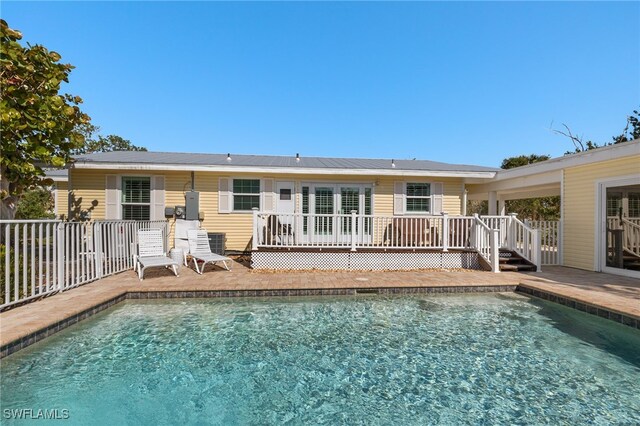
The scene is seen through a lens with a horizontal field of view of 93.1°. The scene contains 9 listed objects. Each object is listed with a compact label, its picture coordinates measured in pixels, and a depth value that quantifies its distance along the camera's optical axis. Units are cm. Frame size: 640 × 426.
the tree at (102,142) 3130
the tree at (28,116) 586
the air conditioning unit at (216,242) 934
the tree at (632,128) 2066
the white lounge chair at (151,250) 686
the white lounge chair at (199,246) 769
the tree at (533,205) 1845
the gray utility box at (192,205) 925
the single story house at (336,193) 794
